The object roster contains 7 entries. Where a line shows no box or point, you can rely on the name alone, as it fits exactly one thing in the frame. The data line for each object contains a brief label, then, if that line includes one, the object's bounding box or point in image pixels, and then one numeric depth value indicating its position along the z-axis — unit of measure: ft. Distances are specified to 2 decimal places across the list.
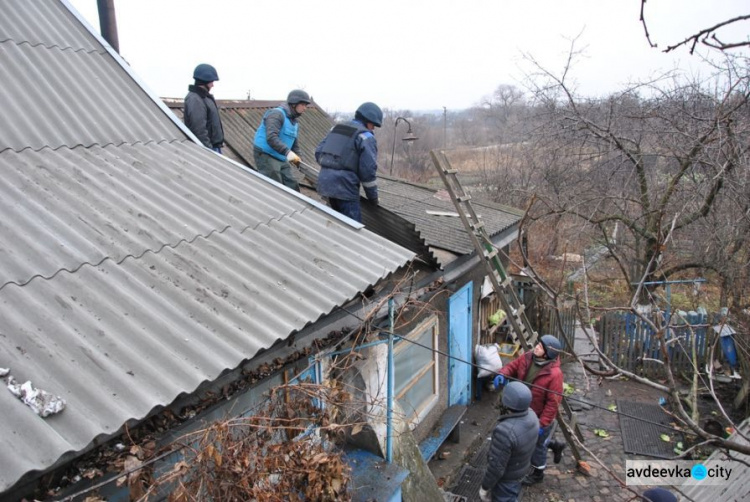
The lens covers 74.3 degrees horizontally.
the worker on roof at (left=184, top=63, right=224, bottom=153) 19.45
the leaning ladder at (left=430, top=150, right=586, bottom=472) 21.88
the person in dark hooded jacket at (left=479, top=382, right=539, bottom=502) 17.16
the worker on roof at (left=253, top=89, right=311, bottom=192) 19.97
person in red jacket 20.30
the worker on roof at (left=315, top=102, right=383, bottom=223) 17.74
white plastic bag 28.63
